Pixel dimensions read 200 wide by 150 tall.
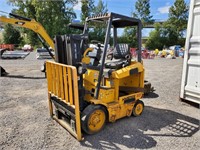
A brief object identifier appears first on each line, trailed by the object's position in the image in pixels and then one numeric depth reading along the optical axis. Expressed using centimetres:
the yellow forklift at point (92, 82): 322
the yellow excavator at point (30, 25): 789
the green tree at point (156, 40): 3306
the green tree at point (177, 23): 3259
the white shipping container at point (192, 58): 457
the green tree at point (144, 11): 3438
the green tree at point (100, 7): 3230
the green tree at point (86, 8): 3300
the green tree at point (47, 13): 2902
